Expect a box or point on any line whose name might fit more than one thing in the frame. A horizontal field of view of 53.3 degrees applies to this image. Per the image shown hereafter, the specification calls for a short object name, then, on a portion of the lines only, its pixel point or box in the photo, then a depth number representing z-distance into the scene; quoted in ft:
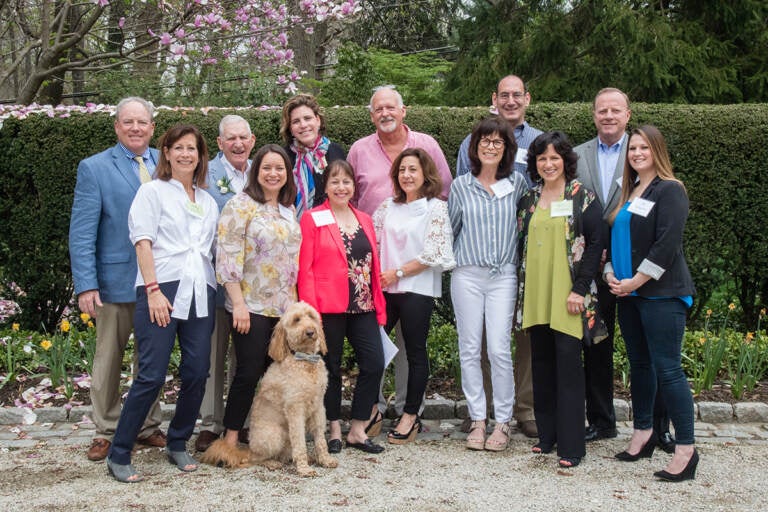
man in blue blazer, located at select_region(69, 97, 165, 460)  15.72
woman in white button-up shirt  14.61
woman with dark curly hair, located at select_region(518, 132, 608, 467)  15.35
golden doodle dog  15.03
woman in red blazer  15.97
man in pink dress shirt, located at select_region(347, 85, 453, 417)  17.69
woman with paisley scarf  17.12
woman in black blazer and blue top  14.56
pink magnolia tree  26.32
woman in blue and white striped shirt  16.38
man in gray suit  16.99
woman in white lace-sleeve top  16.48
